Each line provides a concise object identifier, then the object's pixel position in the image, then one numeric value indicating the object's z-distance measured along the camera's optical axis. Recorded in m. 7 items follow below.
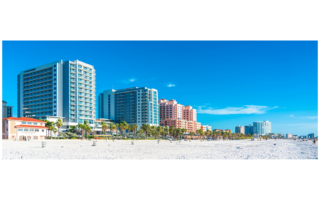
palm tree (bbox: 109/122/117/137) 79.43
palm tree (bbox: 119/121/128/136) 81.03
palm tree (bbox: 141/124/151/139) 87.06
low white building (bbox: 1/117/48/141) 51.92
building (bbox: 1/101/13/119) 84.96
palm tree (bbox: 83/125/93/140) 66.85
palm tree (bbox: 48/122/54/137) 59.00
